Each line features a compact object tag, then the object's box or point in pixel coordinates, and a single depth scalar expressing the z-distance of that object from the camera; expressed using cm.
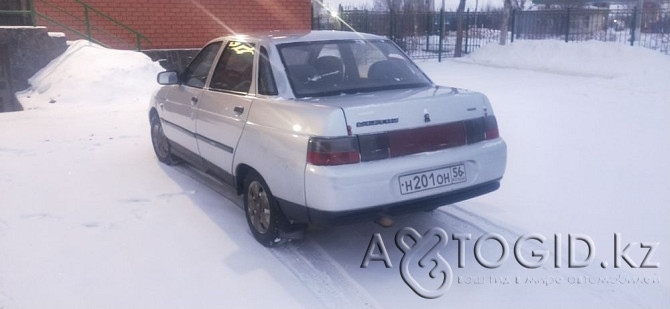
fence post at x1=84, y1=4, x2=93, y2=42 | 1424
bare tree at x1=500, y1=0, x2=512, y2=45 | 2238
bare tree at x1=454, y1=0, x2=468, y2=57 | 2264
